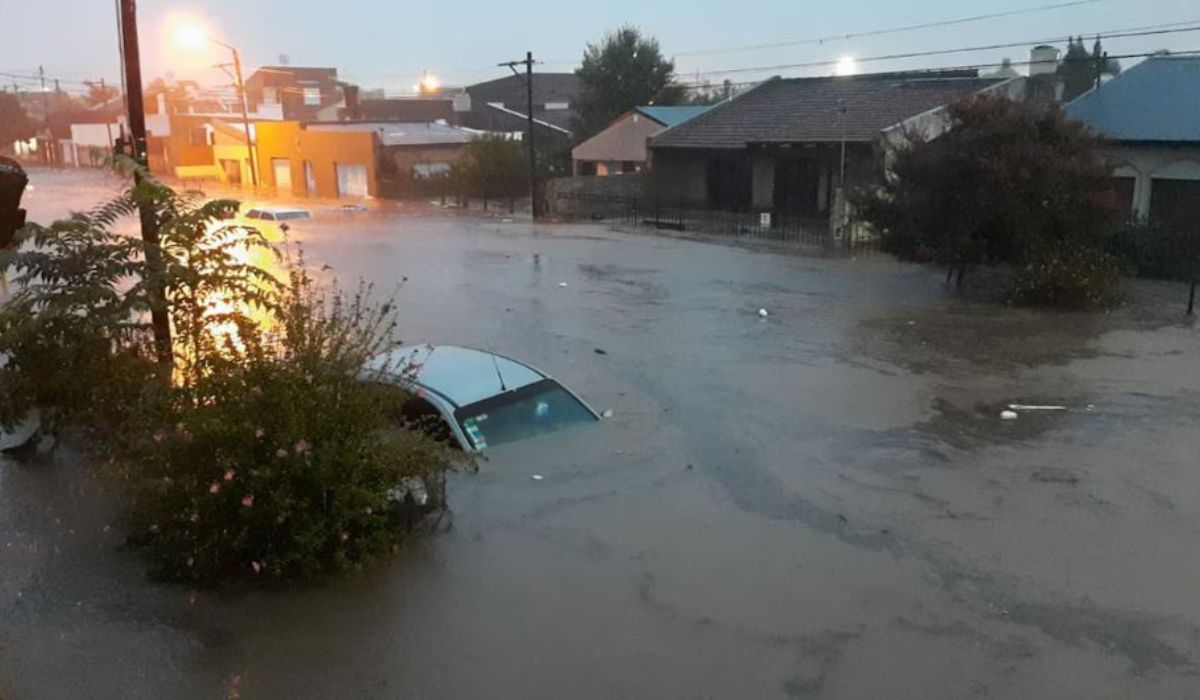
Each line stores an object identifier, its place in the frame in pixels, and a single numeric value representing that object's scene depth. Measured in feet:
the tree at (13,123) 307.17
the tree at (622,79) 163.63
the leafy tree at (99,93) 317.01
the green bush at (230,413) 24.22
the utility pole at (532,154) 128.36
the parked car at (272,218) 113.79
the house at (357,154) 169.17
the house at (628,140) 134.21
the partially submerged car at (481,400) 32.09
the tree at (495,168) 153.28
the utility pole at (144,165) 31.35
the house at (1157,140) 75.87
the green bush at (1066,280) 63.26
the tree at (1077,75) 162.09
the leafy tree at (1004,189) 62.49
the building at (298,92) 274.77
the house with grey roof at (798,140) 102.53
